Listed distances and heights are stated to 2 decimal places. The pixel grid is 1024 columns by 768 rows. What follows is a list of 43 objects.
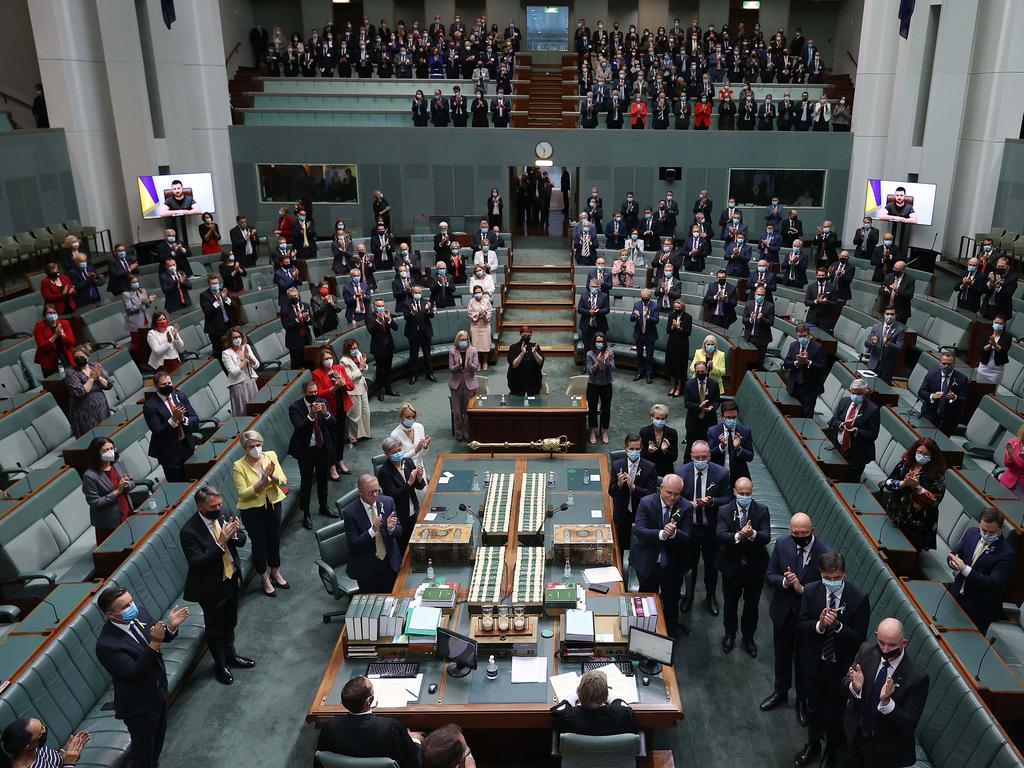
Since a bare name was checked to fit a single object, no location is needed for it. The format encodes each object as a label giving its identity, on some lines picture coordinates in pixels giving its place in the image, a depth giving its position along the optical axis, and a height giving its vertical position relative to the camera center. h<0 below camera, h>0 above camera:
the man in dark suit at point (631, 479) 8.59 -3.39
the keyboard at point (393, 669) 6.35 -3.89
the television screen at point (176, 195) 20.47 -1.10
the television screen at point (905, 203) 20.28 -1.49
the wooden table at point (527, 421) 12.23 -3.95
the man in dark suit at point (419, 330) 15.33 -3.32
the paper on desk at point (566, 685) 6.00 -3.85
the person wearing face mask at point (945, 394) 10.50 -3.12
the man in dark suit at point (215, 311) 14.06 -2.68
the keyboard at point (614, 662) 6.34 -3.88
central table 5.94 -3.91
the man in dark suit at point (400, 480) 8.72 -3.41
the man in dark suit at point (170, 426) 9.54 -3.10
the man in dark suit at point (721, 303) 15.59 -2.92
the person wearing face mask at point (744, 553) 7.38 -3.62
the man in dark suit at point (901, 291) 15.10 -2.66
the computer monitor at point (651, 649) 6.15 -3.66
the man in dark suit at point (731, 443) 9.22 -3.24
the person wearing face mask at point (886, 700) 5.30 -3.50
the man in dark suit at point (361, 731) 5.12 -3.51
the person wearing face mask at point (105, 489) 7.99 -3.19
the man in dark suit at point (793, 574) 6.59 -3.35
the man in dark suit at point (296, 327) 13.63 -2.86
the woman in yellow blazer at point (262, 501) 8.17 -3.46
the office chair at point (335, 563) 8.03 -4.00
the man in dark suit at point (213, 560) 6.92 -3.37
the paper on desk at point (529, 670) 6.24 -3.88
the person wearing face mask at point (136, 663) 5.62 -3.39
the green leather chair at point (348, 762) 5.00 -3.60
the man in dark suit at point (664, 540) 7.59 -3.55
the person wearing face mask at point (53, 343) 12.24 -2.77
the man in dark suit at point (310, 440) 9.88 -3.44
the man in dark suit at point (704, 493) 8.04 -3.33
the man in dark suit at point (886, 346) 12.76 -3.09
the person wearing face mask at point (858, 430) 9.43 -3.18
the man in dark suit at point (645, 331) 14.92 -3.33
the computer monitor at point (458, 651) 6.18 -3.68
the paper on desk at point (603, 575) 7.48 -3.80
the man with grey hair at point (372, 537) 7.69 -3.52
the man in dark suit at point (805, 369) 11.77 -3.17
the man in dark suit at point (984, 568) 6.75 -3.41
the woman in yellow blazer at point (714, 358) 12.41 -3.13
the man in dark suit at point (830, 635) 6.04 -3.52
